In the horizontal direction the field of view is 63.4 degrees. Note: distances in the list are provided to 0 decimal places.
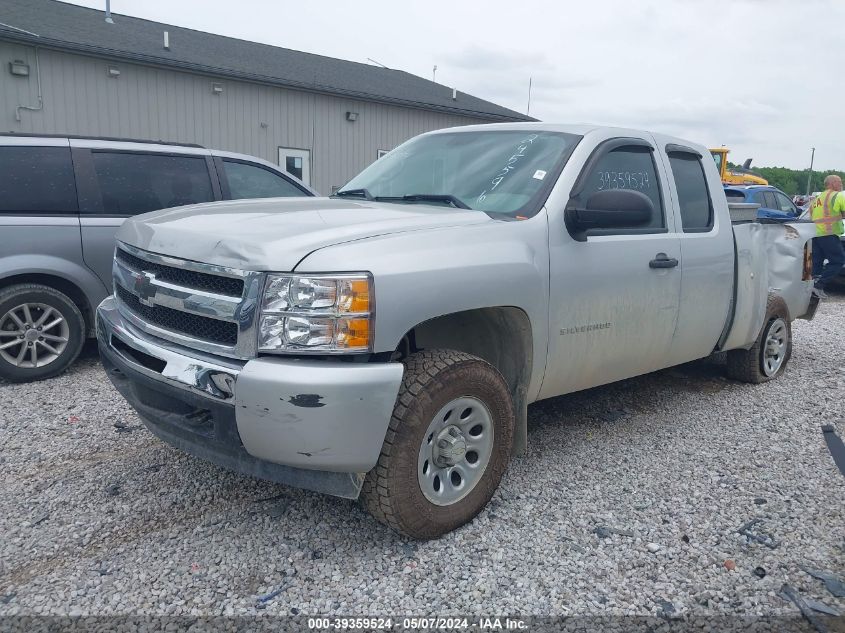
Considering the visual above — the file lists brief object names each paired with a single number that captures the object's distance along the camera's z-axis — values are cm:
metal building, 1241
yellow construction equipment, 1975
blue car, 1475
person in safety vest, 1077
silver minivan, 510
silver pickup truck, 257
